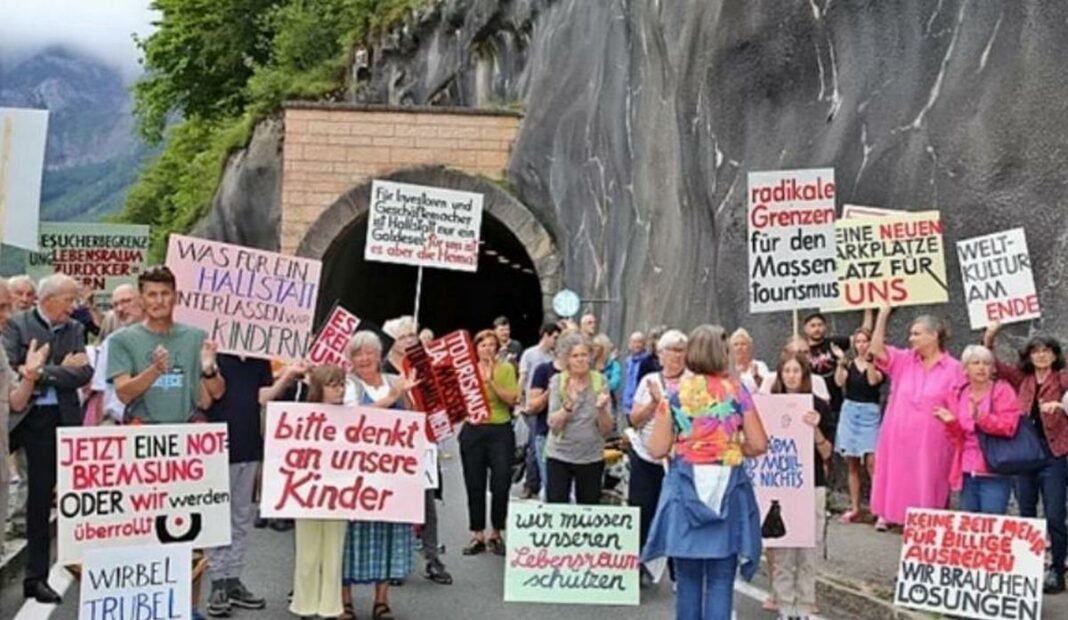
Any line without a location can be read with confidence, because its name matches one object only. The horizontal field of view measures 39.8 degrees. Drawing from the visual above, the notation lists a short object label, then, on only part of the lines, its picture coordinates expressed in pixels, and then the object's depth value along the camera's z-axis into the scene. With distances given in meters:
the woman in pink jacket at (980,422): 9.19
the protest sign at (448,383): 10.45
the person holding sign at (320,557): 8.37
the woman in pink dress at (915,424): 9.73
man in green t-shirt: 7.73
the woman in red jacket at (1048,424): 9.56
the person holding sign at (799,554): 8.81
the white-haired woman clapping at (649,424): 8.90
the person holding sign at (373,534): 8.66
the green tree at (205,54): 55.19
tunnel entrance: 28.58
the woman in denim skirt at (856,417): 12.97
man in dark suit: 8.88
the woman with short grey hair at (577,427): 10.15
